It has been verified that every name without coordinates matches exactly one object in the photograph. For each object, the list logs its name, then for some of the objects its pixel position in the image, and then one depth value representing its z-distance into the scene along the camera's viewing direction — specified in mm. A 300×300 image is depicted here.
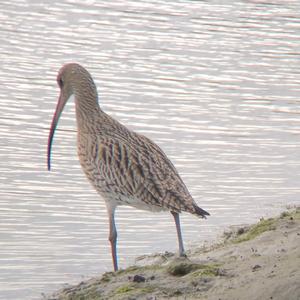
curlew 18750
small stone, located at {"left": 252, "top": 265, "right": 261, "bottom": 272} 16048
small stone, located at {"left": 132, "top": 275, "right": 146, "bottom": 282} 16875
